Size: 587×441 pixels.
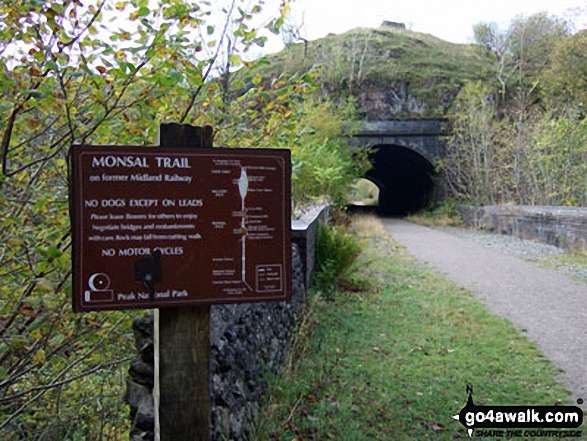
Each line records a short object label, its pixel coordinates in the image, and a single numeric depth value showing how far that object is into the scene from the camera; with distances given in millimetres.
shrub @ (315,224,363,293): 8766
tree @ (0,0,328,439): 2635
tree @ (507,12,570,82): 28797
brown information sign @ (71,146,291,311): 2012
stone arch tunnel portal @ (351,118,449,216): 27531
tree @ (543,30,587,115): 23266
